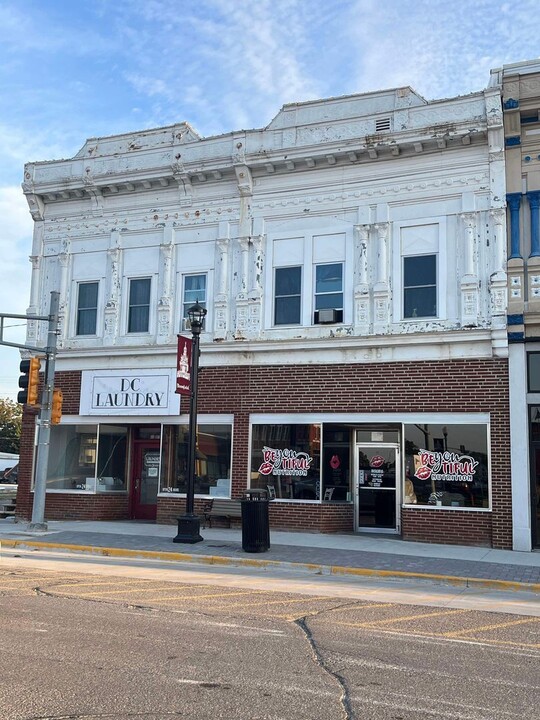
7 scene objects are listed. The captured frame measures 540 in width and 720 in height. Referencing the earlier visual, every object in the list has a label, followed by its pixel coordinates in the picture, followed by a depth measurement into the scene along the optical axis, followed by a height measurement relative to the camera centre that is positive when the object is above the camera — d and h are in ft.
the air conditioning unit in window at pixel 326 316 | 57.52 +12.56
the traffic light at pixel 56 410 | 56.39 +4.47
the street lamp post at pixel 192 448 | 48.85 +1.56
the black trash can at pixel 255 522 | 45.14 -3.11
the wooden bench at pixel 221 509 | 57.23 -2.95
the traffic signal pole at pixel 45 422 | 55.36 +3.55
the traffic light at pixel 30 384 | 54.29 +6.26
